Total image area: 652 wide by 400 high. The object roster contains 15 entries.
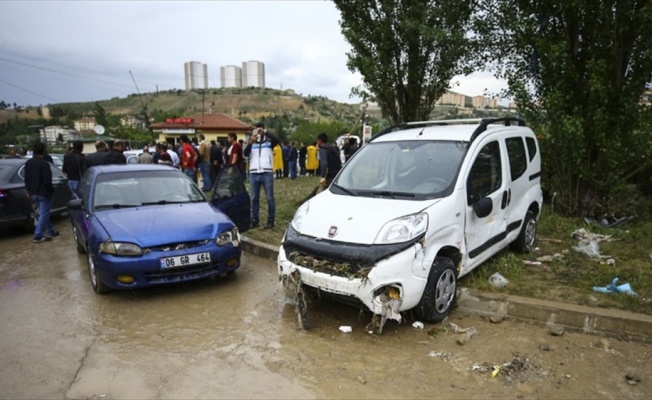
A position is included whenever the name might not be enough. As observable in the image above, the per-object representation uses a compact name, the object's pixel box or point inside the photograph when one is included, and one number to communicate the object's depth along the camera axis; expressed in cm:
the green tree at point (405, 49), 885
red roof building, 5050
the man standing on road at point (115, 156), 996
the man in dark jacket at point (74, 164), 940
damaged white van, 386
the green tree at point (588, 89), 754
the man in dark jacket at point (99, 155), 1012
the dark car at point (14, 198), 819
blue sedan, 481
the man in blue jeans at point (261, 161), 763
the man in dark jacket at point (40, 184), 775
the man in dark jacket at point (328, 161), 833
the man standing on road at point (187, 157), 1266
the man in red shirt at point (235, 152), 975
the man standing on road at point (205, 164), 1367
